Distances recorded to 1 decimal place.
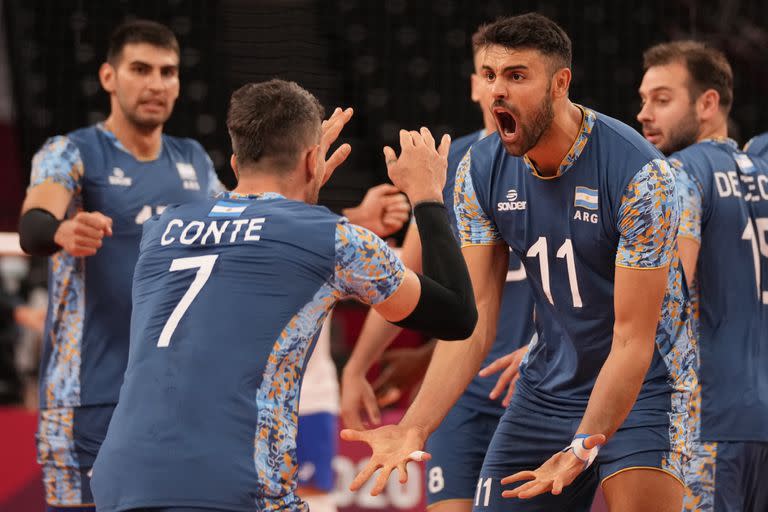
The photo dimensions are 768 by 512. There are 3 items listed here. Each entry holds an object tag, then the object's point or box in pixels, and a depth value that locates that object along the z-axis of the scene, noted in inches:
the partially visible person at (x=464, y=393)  358.9
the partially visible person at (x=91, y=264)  377.1
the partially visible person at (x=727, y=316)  342.0
